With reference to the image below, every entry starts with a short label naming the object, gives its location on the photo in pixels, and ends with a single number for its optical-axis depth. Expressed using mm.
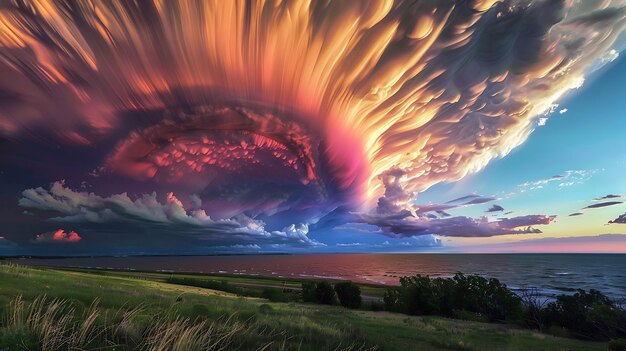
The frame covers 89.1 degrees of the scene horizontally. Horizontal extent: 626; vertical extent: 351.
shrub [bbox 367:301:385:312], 48097
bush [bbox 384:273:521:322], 41594
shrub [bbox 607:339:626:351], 21047
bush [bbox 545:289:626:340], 28031
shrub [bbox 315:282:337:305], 52625
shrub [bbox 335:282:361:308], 49678
